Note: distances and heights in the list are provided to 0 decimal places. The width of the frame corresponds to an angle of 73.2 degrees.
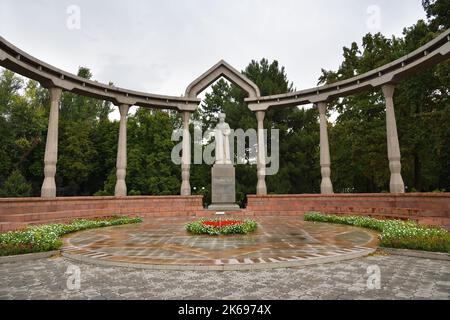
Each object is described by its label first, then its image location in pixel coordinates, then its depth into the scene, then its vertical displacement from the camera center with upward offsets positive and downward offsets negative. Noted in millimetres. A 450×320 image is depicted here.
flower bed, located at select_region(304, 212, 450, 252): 7559 -1341
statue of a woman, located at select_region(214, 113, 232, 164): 20188 +3317
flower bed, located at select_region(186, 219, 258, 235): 10592 -1286
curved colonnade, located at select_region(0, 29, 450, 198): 14211 +5998
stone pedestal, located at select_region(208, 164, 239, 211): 19906 +424
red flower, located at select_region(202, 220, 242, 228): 11212 -1204
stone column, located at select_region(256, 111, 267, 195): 20281 +1528
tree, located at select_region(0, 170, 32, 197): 29203 +778
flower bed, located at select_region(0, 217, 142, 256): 7782 -1284
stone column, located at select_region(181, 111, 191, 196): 20625 +1907
